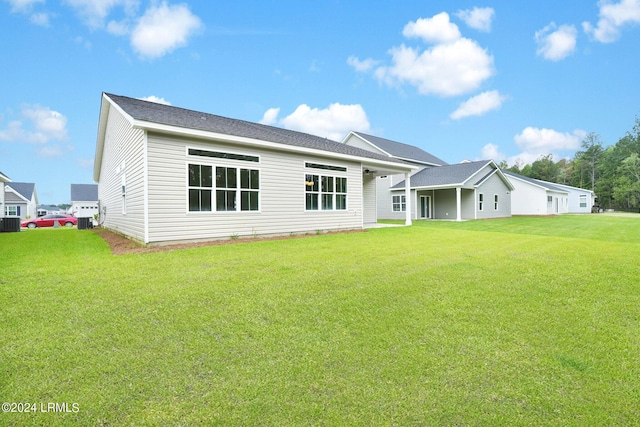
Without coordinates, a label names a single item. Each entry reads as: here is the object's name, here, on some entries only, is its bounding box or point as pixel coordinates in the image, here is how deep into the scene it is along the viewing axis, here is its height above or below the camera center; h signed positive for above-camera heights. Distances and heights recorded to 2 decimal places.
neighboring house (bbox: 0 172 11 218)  19.08 +2.18
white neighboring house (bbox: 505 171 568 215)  31.70 +1.26
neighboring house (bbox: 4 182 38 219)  33.75 +1.92
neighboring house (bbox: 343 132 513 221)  23.38 +1.50
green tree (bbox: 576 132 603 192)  54.56 +9.85
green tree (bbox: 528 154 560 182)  56.88 +7.41
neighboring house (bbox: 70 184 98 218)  42.84 +2.20
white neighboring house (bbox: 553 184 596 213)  40.34 +1.11
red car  24.59 -0.58
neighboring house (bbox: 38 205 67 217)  51.66 +0.86
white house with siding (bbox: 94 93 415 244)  8.73 +1.25
